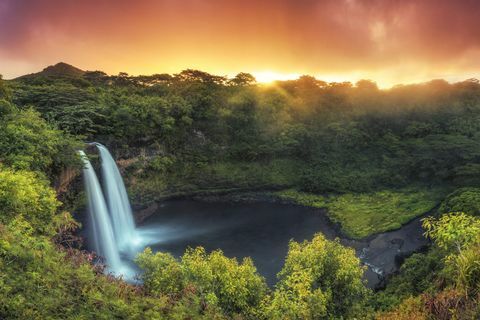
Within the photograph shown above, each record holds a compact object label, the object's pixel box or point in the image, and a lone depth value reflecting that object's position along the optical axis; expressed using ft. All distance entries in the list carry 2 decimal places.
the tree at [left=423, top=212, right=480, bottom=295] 35.35
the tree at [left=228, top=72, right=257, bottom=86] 216.19
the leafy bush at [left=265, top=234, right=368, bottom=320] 51.67
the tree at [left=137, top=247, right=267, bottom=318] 49.98
